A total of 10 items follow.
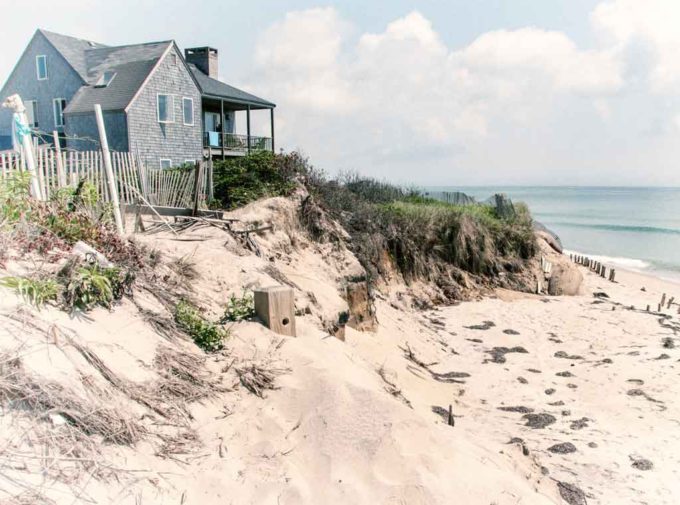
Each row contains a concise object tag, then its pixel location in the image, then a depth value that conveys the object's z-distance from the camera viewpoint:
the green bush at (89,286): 4.72
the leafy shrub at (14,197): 5.48
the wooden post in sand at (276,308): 5.61
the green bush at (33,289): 4.43
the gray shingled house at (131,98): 27.39
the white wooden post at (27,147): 6.54
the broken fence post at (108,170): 7.14
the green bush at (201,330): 5.34
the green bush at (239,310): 5.78
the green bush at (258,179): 13.00
